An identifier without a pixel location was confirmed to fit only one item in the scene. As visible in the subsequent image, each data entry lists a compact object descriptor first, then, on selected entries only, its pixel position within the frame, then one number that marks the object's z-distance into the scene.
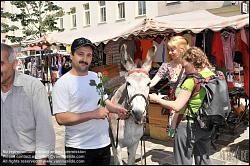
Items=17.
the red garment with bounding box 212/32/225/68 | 6.36
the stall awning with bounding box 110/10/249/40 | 4.78
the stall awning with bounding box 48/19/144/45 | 6.09
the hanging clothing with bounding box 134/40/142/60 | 7.10
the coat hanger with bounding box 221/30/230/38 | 6.24
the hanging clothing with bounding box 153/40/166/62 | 7.56
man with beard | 2.13
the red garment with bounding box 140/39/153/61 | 7.92
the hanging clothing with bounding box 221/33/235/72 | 6.22
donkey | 2.24
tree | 11.87
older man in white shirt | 2.04
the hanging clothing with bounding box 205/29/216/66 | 6.37
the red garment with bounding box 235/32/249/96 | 4.46
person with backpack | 2.31
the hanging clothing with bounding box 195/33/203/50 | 6.77
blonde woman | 3.07
